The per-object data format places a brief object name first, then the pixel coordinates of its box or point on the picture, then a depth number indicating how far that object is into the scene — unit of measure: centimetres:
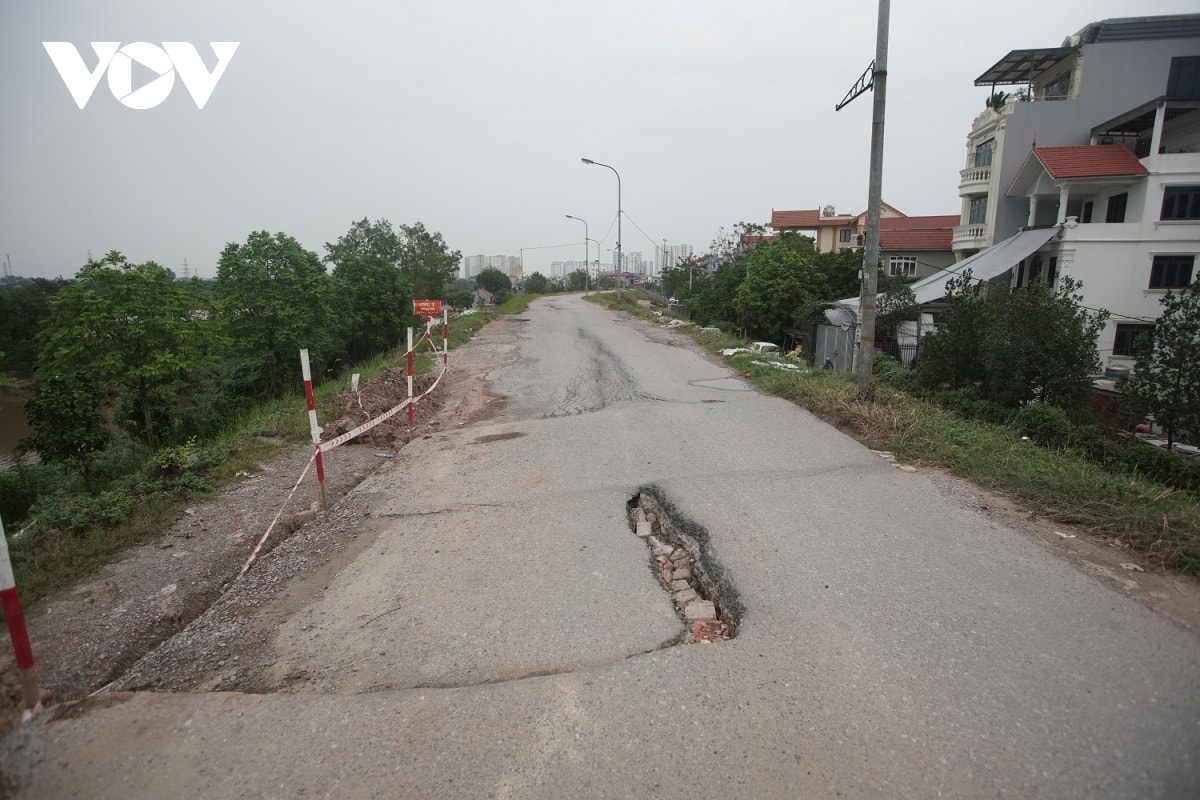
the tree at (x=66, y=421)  1689
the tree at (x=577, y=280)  9990
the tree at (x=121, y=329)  1455
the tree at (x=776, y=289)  2744
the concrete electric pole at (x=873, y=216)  868
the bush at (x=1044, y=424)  807
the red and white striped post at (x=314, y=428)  552
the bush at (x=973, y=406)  909
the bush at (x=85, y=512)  487
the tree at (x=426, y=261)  5275
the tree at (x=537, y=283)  10044
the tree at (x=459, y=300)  6110
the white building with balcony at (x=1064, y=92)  2381
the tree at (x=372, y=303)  3047
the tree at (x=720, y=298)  3353
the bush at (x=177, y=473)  571
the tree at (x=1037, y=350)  970
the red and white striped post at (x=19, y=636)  272
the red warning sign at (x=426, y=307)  1566
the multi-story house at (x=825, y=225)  5034
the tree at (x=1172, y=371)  877
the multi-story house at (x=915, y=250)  3538
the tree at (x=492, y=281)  9510
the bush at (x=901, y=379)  1143
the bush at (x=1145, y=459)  759
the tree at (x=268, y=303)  1983
